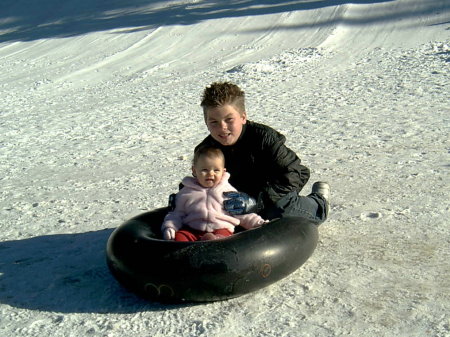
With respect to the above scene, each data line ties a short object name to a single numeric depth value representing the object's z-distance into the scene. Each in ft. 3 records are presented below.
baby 11.73
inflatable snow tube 10.47
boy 12.21
